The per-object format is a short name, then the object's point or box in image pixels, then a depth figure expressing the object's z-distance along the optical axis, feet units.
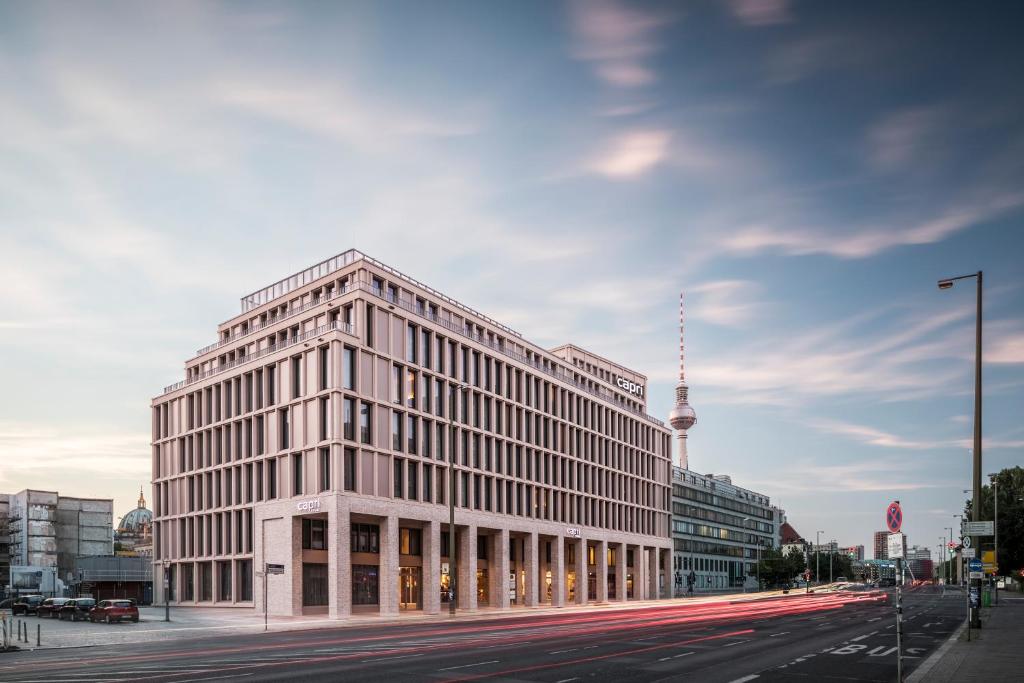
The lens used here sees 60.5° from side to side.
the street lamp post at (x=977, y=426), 98.63
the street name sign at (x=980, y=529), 99.30
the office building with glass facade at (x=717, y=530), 461.37
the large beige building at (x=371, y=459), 209.56
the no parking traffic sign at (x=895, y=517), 64.08
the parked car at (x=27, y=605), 235.81
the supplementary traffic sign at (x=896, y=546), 62.39
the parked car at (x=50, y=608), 209.05
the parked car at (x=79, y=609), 188.32
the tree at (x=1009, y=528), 261.85
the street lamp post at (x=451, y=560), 185.16
